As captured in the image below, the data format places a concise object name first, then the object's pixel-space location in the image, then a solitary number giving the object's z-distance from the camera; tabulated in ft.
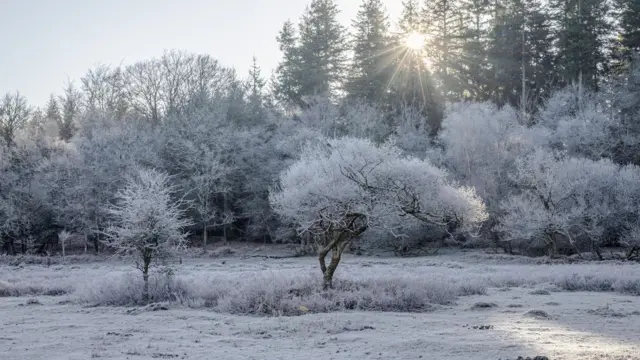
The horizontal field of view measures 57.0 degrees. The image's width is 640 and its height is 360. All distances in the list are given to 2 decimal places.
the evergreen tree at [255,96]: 214.69
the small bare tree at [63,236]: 164.68
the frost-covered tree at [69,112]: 227.61
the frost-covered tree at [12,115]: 217.56
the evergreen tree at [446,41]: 216.95
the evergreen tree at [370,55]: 220.84
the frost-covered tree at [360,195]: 77.87
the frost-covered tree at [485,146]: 162.81
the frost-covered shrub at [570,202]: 136.36
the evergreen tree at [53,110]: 246.10
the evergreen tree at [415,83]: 218.18
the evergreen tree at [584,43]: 191.21
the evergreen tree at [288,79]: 230.89
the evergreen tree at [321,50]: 227.61
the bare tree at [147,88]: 221.05
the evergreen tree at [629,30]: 184.55
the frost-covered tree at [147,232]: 77.36
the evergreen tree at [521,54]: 207.51
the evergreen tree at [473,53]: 215.10
